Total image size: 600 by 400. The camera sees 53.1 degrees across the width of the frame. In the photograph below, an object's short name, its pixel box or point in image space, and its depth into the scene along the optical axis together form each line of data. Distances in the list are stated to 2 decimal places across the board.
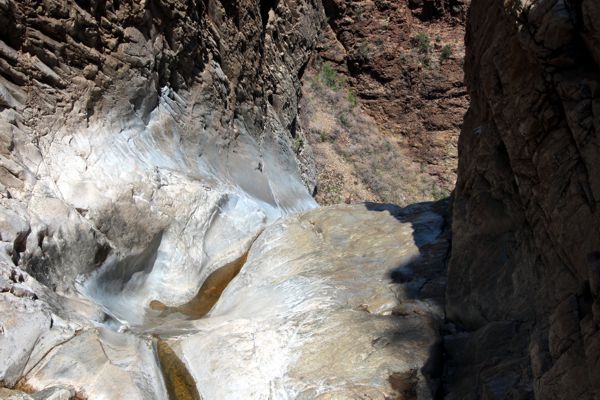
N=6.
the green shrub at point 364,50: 24.30
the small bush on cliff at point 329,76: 23.48
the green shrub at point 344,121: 22.48
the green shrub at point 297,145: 17.93
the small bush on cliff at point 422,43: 24.75
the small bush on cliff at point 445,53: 24.62
